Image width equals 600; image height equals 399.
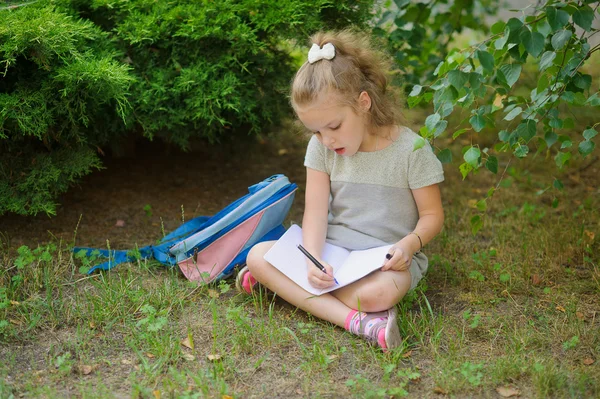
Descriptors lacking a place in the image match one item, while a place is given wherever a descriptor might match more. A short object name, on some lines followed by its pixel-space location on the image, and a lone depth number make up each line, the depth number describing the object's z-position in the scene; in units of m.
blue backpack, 2.88
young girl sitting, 2.50
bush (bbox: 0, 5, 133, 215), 2.71
